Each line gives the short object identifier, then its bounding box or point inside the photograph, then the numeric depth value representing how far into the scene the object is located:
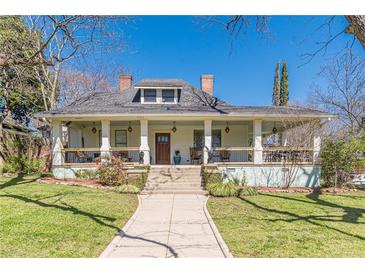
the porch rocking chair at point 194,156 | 14.92
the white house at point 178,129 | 12.24
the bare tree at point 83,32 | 6.60
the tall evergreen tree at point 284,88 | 29.97
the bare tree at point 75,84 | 23.23
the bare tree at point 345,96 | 22.48
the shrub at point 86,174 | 12.09
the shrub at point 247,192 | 9.66
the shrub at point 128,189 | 9.91
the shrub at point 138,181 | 10.68
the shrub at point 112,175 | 10.88
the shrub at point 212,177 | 10.89
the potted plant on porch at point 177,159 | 14.80
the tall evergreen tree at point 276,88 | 30.63
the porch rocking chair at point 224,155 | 13.89
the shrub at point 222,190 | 9.50
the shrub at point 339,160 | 11.09
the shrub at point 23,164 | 14.34
